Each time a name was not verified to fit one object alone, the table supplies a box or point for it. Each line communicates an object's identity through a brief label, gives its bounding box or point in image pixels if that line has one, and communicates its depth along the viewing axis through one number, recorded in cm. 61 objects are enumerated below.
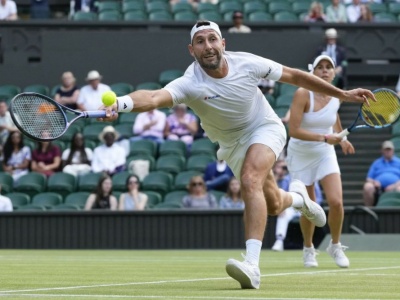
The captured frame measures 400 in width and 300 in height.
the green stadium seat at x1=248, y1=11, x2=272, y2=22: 2303
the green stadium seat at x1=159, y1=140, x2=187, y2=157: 1950
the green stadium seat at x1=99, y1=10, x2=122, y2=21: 2323
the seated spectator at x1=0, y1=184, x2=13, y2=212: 1817
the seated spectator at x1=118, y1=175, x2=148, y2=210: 1789
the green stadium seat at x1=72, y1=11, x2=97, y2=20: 2328
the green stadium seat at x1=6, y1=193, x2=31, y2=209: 1872
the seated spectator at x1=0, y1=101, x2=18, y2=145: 2003
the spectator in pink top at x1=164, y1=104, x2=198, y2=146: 1981
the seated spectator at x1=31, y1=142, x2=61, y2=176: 1927
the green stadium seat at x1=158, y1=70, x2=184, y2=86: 2159
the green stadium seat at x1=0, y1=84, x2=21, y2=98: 2178
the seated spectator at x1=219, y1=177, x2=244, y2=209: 1778
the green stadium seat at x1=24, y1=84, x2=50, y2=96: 2148
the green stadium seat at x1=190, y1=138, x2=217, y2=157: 1938
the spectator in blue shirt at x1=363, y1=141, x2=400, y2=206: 1784
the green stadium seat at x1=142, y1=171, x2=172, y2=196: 1869
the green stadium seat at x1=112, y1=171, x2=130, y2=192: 1866
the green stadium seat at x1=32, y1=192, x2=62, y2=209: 1872
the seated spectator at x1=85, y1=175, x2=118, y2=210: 1783
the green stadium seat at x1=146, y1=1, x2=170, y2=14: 2348
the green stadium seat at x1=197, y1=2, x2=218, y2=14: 2341
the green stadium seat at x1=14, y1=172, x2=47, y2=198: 1919
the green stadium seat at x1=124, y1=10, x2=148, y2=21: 2311
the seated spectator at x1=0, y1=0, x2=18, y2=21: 2295
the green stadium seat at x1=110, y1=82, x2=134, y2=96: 2131
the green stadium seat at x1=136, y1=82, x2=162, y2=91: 2119
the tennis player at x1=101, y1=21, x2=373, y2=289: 844
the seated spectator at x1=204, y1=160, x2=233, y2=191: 1830
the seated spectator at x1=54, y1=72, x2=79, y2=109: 2052
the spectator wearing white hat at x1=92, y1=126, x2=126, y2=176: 1897
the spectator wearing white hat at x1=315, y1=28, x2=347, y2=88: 2094
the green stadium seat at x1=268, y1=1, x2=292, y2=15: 2352
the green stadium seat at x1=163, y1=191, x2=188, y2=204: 1827
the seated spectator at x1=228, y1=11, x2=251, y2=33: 2180
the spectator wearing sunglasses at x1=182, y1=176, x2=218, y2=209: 1775
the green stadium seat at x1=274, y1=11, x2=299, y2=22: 2293
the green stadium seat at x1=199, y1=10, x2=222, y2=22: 2295
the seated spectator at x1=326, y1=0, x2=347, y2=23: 2258
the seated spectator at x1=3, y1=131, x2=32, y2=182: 1944
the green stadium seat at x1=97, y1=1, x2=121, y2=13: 2380
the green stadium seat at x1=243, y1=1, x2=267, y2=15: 2353
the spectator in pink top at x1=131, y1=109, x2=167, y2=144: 1977
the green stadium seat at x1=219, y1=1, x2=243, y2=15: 2342
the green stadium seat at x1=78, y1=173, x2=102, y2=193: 1890
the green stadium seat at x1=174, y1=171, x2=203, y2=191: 1856
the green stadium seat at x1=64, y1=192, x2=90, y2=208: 1858
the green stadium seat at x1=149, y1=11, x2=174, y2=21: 2302
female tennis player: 1137
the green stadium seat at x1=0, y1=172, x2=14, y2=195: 1914
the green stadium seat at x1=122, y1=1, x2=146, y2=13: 2358
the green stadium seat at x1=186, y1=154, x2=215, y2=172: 1898
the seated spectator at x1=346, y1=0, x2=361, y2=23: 2275
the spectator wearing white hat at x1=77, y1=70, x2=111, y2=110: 2031
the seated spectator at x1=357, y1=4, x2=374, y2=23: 2270
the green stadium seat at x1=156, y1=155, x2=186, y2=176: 1909
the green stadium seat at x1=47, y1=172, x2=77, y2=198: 1903
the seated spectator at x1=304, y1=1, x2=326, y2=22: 2234
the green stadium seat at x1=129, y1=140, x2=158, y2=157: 1952
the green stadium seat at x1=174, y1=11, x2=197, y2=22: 2293
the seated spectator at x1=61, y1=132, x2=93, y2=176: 1911
